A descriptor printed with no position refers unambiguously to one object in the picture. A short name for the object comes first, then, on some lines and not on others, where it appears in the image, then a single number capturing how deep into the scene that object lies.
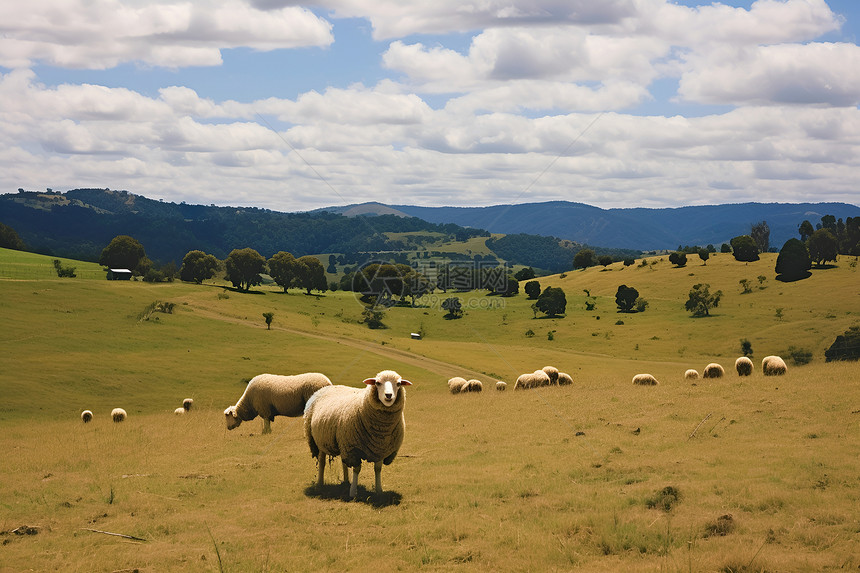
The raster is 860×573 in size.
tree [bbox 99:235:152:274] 126.25
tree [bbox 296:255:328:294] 122.75
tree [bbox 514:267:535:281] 146.88
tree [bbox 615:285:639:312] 103.69
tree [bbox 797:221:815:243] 146.50
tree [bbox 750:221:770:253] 179.50
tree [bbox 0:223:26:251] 170.35
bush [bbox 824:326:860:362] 53.79
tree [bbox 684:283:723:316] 93.06
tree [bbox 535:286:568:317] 104.69
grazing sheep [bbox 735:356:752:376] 33.97
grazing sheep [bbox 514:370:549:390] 38.84
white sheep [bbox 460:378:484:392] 41.13
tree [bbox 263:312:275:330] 81.94
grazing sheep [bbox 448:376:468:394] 41.72
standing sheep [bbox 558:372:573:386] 39.68
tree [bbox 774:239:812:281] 105.75
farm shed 119.62
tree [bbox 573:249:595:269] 177.00
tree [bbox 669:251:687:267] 132.88
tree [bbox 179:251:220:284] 122.44
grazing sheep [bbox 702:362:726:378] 34.00
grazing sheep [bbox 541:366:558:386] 40.59
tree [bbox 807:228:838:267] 113.38
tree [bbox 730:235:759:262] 126.70
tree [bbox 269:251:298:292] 119.69
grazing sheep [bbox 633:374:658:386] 36.50
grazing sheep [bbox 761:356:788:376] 31.17
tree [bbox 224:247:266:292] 116.44
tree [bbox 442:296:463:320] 107.44
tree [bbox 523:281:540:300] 124.62
